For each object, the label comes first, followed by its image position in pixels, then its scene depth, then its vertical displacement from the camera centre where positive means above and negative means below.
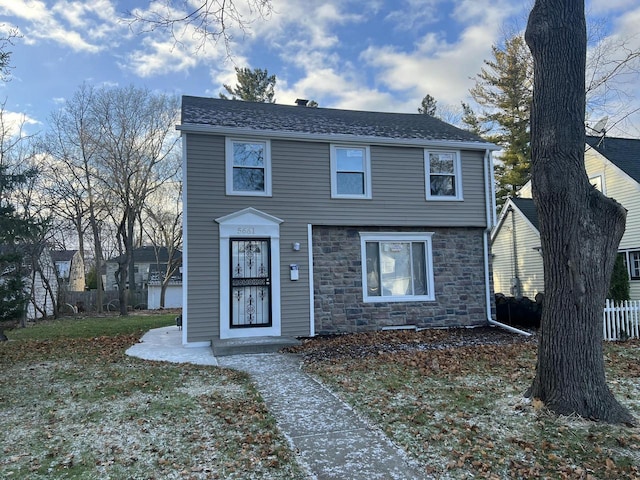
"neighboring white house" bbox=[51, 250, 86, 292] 34.76 +0.37
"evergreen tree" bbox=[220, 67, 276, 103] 30.53 +13.11
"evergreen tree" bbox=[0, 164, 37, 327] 9.08 +0.76
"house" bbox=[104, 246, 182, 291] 36.41 +0.47
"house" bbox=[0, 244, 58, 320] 17.78 -0.36
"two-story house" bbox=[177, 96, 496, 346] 9.39 +0.95
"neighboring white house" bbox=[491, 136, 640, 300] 14.06 +1.31
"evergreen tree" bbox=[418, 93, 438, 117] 31.11 +11.71
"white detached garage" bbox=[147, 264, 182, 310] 27.36 -1.60
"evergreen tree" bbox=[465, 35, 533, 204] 24.20 +9.12
